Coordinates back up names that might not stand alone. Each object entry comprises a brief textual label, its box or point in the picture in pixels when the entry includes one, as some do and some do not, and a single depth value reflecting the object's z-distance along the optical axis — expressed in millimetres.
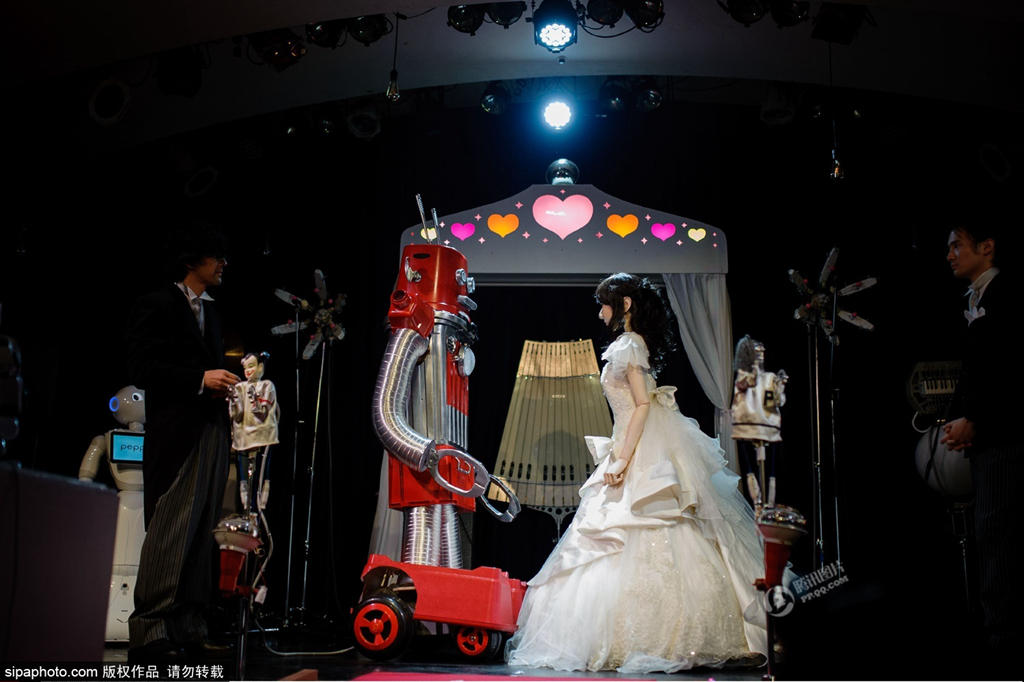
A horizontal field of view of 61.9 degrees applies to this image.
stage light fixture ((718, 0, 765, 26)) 4805
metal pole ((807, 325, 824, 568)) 4953
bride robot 3119
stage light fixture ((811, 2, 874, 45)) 5027
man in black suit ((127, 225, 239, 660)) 2910
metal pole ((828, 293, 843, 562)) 5215
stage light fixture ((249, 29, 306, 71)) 5305
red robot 3205
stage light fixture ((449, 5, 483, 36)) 5109
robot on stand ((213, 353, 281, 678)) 4113
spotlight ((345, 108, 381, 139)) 6055
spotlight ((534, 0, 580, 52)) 4809
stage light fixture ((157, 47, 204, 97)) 5477
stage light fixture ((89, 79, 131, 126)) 5512
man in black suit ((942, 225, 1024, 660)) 2400
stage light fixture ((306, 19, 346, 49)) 5105
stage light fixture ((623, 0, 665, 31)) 4902
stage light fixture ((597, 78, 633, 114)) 5843
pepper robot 4164
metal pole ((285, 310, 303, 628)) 5430
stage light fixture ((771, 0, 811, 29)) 4793
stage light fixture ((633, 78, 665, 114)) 5762
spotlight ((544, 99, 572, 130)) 5750
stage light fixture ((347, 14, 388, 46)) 5152
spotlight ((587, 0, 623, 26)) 4887
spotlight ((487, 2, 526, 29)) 5078
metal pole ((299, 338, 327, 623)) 5316
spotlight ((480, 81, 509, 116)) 5773
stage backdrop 5453
